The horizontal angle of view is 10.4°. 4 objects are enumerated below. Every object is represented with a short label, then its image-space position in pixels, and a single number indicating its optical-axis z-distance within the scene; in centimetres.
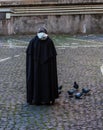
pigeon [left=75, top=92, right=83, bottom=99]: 1179
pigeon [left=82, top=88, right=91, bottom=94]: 1207
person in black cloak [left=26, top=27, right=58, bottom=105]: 1090
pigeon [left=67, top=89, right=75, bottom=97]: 1204
